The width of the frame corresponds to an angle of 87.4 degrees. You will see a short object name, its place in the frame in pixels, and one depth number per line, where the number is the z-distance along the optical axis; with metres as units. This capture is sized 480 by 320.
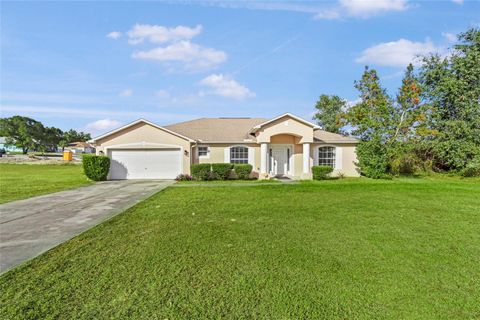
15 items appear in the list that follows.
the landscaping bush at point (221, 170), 17.50
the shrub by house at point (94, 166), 16.98
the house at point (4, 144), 75.75
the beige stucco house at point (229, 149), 18.23
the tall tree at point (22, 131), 70.75
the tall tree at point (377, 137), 18.58
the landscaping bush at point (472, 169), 19.17
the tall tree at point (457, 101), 20.16
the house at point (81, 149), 71.28
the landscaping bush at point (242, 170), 17.69
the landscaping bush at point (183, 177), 17.67
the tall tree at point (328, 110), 37.53
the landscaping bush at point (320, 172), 17.58
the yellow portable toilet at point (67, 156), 45.97
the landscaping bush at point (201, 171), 17.56
